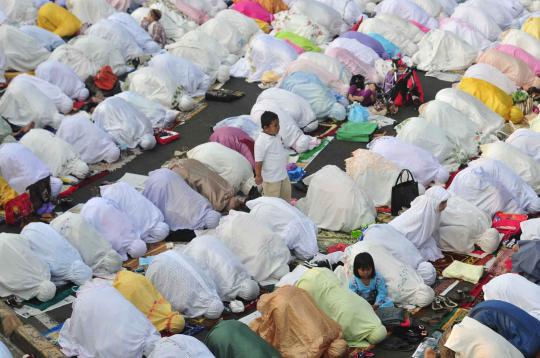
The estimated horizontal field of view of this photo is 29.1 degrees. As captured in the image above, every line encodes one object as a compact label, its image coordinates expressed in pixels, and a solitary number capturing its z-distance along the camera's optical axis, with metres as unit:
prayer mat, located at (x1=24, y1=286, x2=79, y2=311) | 10.96
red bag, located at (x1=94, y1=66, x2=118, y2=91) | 16.52
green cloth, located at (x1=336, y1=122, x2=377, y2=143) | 14.88
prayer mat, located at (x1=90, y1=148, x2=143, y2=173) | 14.10
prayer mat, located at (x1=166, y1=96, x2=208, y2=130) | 15.55
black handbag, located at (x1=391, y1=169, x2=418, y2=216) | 12.77
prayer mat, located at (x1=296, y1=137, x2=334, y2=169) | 14.29
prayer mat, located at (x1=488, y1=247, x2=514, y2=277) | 11.40
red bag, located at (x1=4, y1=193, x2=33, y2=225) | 12.52
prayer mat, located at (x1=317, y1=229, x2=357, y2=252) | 12.23
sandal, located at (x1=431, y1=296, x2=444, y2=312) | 10.84
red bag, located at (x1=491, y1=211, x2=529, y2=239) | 12.29
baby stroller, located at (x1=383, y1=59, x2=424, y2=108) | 15.96
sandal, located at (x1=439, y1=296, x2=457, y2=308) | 10.89
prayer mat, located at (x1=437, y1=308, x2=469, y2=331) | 10.55
